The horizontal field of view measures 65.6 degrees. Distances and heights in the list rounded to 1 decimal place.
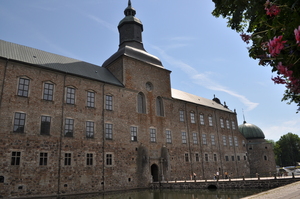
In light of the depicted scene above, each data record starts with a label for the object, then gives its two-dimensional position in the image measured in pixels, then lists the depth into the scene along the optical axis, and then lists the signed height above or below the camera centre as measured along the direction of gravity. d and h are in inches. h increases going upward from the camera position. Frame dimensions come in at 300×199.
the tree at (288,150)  3034.0 +110.6
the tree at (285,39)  96.8 +54.3
